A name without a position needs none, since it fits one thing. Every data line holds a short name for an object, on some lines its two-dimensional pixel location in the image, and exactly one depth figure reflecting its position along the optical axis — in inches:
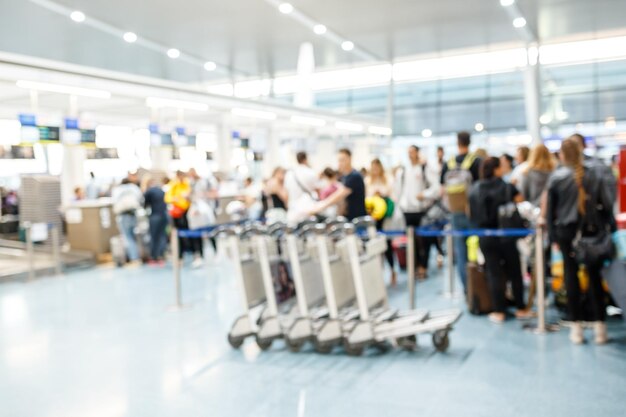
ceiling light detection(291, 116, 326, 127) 538.1
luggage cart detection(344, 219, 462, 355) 181.3
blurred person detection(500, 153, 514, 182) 277.3
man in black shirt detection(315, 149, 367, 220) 253.9
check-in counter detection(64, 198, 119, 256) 433.1
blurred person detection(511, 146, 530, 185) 257.8
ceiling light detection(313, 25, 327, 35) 425.9
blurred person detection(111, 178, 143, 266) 408.2
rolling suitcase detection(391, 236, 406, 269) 332.2
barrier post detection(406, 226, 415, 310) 224.5
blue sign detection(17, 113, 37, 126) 404.2
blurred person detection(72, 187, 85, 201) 526.0
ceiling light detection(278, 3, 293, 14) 370.8
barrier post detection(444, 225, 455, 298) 268.1
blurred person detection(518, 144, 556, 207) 226.2
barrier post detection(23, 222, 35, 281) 365.4
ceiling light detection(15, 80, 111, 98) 293.8
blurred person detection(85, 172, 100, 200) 583.2
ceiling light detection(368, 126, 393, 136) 696.1
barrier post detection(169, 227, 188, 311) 264.7
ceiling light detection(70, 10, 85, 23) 384.2
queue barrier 201.8
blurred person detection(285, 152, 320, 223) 235.9
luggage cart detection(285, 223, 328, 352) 190.1
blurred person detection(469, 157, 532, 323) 219.8
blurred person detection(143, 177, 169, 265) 406.9
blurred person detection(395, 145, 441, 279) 293.0
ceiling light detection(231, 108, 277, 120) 462.8
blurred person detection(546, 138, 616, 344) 180.7
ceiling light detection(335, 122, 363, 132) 632.4
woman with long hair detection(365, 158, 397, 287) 315.3
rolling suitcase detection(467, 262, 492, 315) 228.8
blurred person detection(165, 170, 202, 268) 379.2
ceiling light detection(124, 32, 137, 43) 441.1
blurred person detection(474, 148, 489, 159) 254.7
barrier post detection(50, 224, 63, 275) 382.9
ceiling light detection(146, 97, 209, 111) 379.6
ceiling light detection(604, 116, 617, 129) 538.0
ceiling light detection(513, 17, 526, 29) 426.3
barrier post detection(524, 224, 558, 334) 201.0
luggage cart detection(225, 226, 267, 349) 196.5
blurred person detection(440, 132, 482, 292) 242.9
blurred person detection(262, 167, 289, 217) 285.0
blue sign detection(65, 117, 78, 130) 448.9
